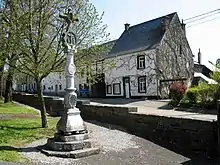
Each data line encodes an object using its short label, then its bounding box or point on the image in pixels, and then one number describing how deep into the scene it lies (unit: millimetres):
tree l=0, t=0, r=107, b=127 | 7902
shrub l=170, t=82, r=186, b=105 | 14953
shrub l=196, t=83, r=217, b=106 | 12908
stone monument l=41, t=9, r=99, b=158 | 5637
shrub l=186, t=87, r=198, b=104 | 13679
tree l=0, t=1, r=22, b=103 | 7707
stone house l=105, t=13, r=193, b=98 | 21708
